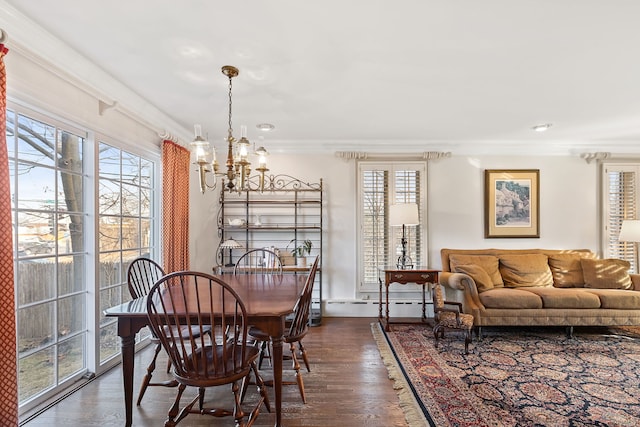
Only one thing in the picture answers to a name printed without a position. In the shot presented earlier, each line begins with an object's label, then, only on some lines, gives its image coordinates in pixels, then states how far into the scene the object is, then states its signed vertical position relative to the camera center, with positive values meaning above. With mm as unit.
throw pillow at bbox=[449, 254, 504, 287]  4012 -620
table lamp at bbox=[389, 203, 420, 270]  4008 -20
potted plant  4195 -508
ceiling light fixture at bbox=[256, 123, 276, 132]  3737 +1015
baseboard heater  4441 -1282
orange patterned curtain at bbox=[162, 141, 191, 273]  3398 +77
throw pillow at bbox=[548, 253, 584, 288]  4069 -738
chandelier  2188 +395
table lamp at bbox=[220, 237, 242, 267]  4047 -371
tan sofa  3525 -874
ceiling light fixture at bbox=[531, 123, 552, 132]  3727 +991
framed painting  4547 +167
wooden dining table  1882 -630
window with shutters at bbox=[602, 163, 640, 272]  4477 +116
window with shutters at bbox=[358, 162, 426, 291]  4500 +21
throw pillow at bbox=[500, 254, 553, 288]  4023 -721
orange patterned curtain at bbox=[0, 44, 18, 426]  1706 -386
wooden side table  3870 -750
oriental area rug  2148 -1337
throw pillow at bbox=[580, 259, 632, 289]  3828 -726
